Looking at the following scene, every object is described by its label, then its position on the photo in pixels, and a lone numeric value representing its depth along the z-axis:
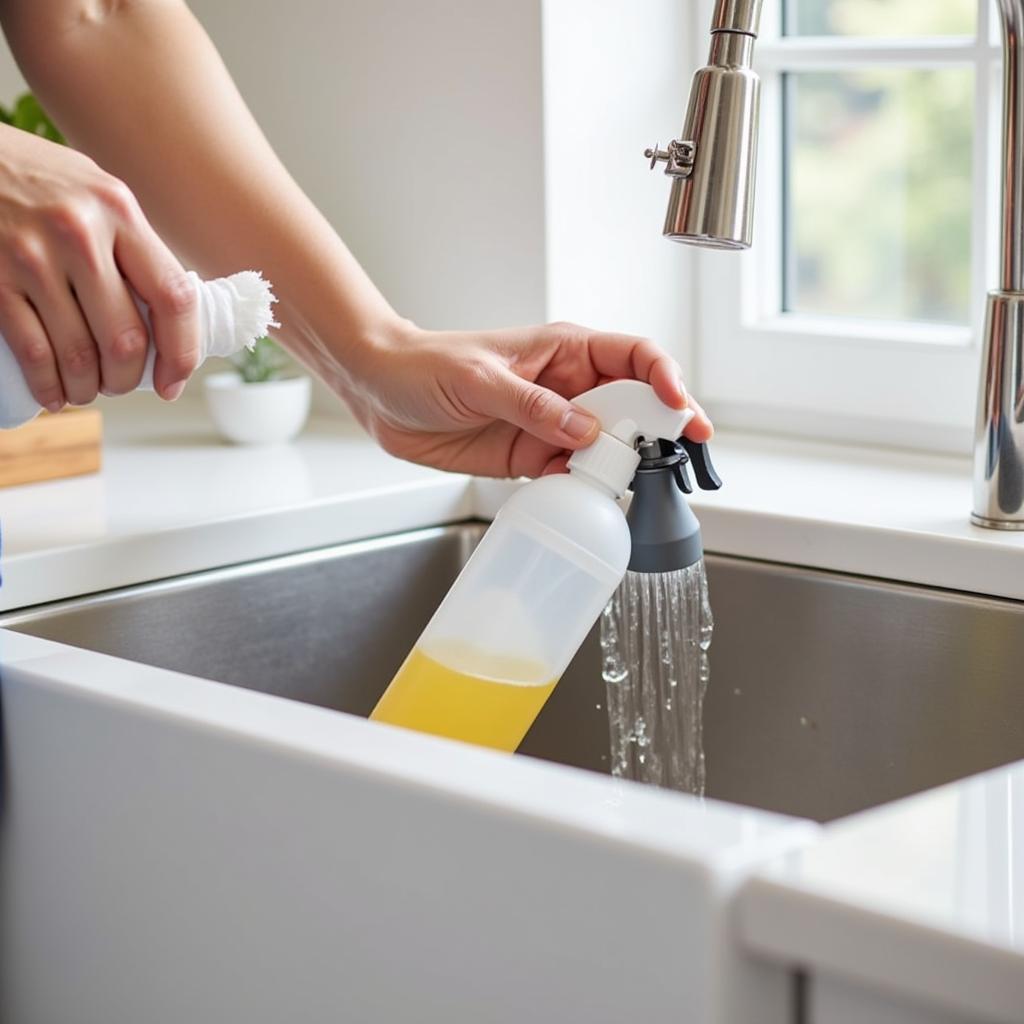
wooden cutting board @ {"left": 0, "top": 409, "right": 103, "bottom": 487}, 1.50
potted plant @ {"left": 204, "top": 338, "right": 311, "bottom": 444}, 1.65
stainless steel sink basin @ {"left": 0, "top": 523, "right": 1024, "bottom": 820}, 1.28
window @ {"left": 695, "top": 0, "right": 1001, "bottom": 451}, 1.56
